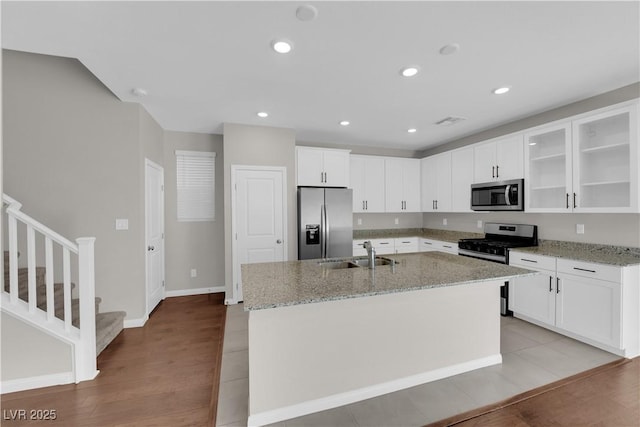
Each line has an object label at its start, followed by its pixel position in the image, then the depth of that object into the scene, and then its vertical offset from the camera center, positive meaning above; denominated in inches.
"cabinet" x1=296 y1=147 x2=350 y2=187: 167.3 +28.1
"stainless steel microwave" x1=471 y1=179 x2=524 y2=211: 140.0 +8.1
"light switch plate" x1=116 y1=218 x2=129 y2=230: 121.2 -5.1
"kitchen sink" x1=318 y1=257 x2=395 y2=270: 99.0 -18.8
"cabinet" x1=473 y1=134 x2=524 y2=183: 141.4 +28.1
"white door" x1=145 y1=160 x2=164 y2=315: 133.4 -10.2
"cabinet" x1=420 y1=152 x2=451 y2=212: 186.5 +20.4
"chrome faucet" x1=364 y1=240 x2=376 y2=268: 90.7 -14.0
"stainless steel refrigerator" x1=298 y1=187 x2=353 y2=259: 158.2 -6.5
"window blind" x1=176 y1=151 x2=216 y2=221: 167.8 +17.0
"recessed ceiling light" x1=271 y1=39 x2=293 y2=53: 77.2 +47.8
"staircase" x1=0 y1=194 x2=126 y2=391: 82.2 -27.5
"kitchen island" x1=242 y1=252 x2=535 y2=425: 68.2 -33.9
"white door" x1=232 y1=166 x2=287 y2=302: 153.6 -2.5
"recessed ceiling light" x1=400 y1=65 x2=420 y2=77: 92.7 +48.3
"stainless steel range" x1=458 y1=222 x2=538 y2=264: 135.9 -17.0
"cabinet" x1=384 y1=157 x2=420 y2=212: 202.1 +19.9
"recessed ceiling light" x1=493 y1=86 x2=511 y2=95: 109.7 +48.9
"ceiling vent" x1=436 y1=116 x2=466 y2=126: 144.9 +48.9
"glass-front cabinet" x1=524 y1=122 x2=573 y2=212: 123.3 +19.7
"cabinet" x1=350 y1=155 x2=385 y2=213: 193.6 +20.5
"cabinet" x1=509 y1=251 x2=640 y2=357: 96.9 -35.6
